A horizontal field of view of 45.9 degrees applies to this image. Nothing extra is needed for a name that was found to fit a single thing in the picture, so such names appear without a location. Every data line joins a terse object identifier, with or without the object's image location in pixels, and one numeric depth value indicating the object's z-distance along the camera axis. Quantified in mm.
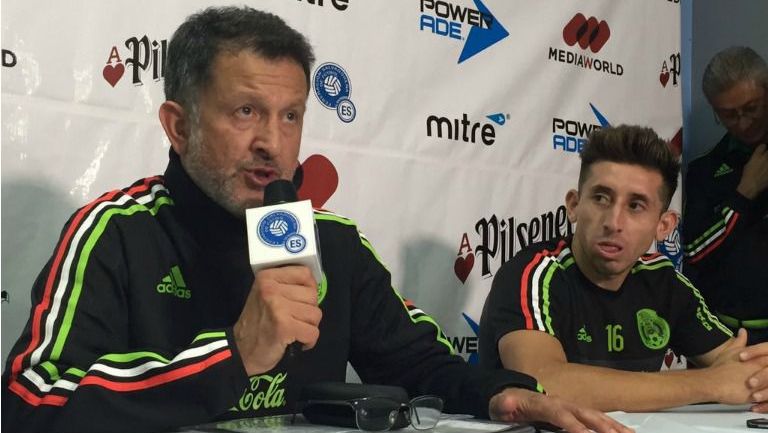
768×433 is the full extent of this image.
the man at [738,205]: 2834
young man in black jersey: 1927
